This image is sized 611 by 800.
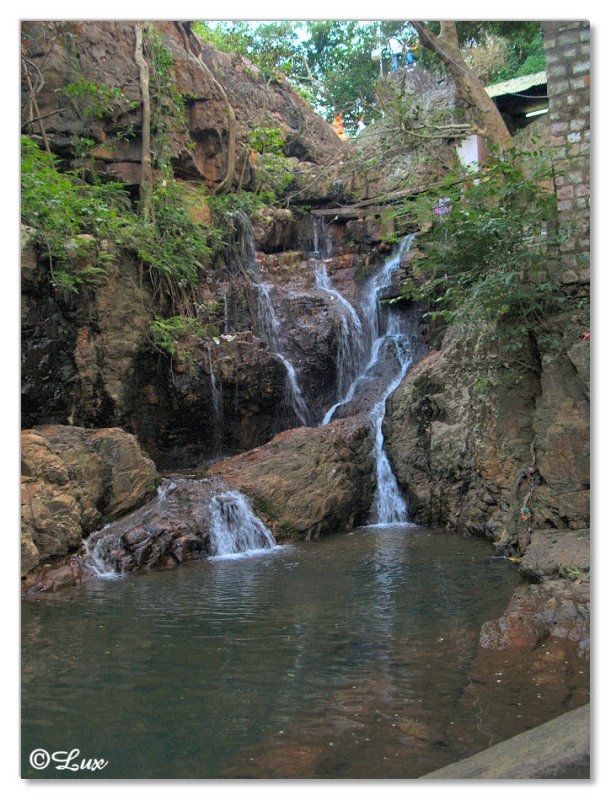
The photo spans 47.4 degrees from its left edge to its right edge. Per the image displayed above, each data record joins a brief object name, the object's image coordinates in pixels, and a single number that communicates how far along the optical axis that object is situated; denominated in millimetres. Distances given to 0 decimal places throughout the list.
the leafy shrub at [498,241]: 5742
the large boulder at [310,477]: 7504
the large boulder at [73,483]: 5852
